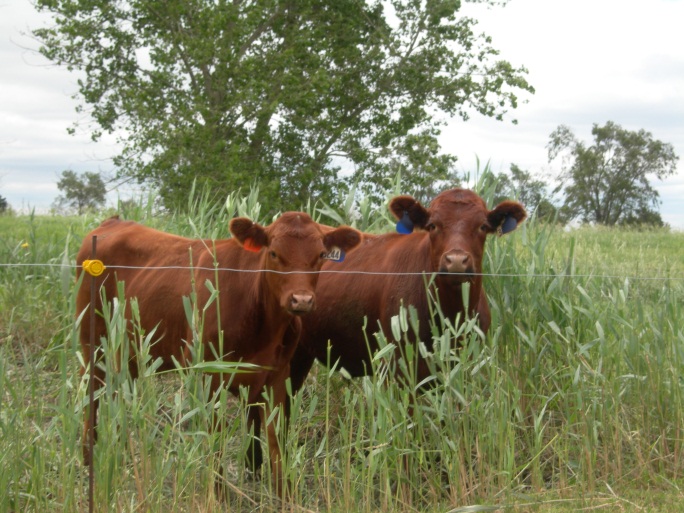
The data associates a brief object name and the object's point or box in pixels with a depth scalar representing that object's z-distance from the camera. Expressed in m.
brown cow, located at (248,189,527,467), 5.67
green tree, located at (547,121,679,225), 50.84
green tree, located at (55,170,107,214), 50.59
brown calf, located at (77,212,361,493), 5.34
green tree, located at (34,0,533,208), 21.77
